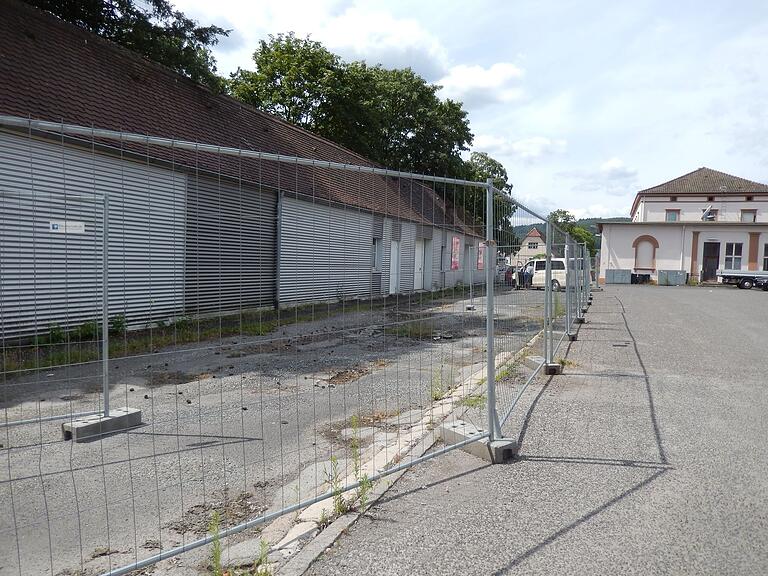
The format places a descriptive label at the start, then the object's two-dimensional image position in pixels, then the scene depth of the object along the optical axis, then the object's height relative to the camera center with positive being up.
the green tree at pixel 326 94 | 31.72 +9.79
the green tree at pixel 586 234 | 99.26 +6.53
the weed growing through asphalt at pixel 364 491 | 3.67 -1.53
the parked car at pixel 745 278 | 39.66 -0.37
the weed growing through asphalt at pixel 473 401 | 6.22 -1.51
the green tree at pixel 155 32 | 16.91 +7.08
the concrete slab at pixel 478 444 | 4.58 -1.47
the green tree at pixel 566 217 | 103.06 +9.94
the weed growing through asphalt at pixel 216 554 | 2.86 -1.51
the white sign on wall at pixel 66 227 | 3.95 +0.23
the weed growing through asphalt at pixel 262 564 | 2.83 -1.57
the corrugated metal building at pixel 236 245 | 3.82 +0.13
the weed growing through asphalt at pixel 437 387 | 6.93 -1.60
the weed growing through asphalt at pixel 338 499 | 3.57 -1.52
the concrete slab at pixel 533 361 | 8.31 -1.38
